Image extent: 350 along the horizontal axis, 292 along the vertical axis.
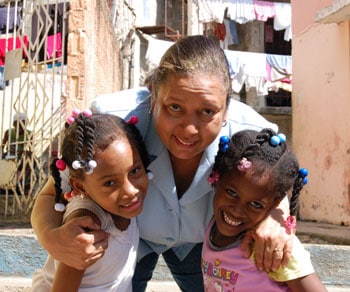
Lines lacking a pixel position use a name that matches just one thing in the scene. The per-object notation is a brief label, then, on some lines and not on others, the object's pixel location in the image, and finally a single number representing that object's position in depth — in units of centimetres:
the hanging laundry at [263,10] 1357
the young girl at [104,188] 174
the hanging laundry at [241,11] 1329
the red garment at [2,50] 955
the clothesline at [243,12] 1279
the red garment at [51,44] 747
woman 170
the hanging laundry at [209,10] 1274
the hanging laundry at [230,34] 1418
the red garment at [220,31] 1398
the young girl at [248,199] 181
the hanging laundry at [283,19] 1381
